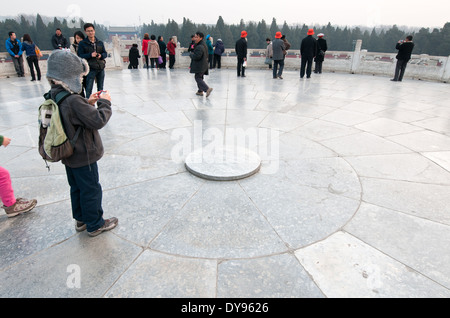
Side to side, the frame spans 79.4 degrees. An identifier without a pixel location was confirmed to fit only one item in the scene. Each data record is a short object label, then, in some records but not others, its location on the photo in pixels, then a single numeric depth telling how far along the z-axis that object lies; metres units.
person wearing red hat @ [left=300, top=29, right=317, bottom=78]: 12.13
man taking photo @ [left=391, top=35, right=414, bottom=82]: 11.67
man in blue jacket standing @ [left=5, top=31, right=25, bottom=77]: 11.83
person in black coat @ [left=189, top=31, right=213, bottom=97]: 8.20
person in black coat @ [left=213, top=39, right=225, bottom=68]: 15.66
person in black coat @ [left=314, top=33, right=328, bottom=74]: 13.78
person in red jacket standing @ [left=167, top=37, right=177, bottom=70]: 16.00
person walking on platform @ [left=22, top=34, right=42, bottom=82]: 11.67
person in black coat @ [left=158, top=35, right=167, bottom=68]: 16.00
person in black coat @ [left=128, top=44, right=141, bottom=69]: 15.98
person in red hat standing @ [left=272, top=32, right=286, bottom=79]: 12.07
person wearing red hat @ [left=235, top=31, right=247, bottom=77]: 12.89
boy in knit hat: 2.27
